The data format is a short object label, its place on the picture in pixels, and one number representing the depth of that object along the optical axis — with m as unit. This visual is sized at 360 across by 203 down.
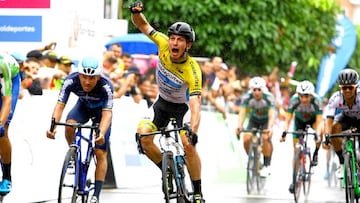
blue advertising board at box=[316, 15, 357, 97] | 41.97
